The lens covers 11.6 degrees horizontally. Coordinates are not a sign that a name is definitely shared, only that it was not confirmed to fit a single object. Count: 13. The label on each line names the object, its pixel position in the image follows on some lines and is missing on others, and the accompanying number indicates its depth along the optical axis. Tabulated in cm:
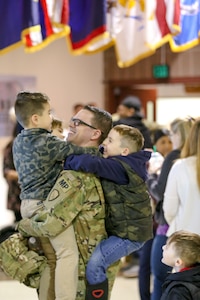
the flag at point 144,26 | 1112
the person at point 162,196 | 707
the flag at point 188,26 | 1130
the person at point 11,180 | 949
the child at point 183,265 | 449
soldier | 487
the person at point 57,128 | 572
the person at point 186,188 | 642
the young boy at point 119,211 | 500
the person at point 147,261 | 787
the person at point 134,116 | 871
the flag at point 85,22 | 1034
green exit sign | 1713
